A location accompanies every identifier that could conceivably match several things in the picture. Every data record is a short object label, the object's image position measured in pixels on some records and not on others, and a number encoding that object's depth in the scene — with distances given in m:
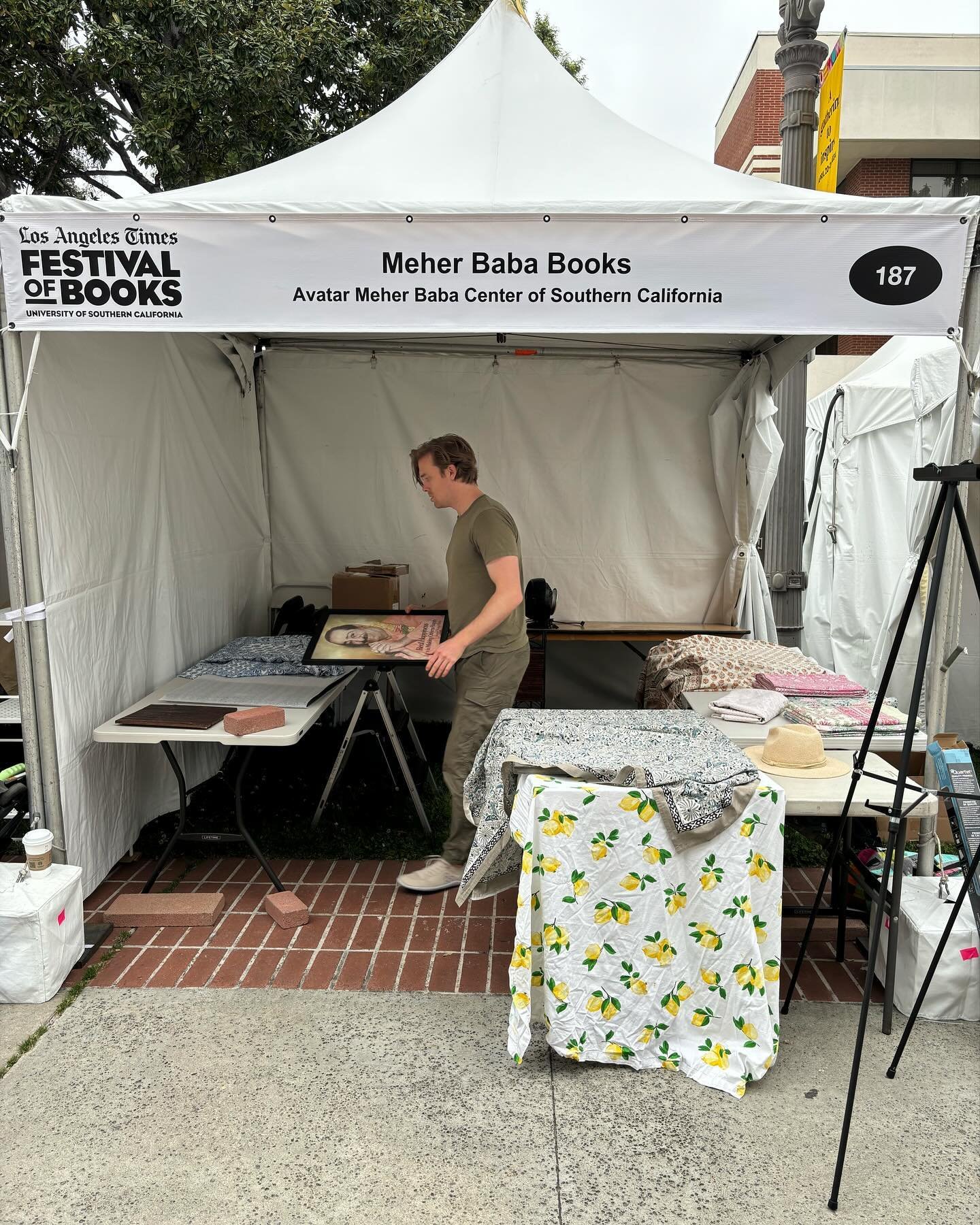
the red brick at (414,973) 3.08
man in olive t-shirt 3.52
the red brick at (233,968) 3.09
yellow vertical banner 5.12
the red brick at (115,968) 3.10
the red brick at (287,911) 3.49
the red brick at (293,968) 3.09
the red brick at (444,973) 3.09
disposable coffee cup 2.99
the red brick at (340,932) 3.36
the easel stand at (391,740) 4.29
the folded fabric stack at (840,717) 3.53
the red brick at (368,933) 3.37
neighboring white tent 5.76
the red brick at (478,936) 3.34
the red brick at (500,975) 3.07
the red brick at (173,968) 3.09
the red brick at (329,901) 3.62
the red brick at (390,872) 3.90
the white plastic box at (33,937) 2.90
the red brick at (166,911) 3.48
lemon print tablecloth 2.55
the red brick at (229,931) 3.36
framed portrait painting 3.99
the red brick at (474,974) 3.08
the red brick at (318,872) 3.90
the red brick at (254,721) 3.54
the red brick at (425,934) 3.37
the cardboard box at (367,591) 5.53
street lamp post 5.31
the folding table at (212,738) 3.53
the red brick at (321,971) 3.08
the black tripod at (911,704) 2.18
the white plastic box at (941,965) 2.83
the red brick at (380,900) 3.63
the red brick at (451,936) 3.35
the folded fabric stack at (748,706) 3.63
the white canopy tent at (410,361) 2.90
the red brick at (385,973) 3.08
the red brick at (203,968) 3.09
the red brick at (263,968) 3.09
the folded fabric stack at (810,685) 3.99
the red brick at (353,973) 3.07
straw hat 3.02
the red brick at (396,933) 3.37
